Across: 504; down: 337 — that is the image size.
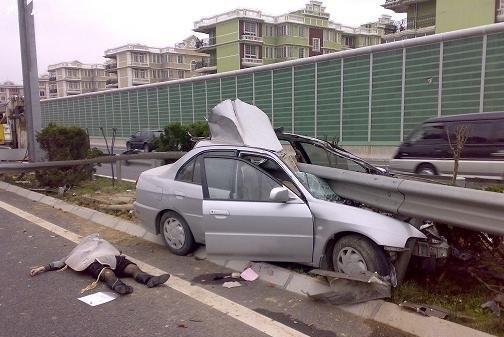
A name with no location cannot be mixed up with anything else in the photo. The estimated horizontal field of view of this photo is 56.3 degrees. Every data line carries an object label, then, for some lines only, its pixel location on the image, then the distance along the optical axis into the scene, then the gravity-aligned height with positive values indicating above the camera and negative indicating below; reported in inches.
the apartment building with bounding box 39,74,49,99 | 5162.4 +296.2
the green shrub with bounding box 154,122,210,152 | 462.3 -26.7
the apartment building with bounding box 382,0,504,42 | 1583.4 +342.9
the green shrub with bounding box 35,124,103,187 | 454.6 -39.6
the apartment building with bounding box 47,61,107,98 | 4926.2 +358.3
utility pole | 552.7 +51.1
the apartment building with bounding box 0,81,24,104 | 2787.9 +153.8
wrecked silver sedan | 177.5 -42.7
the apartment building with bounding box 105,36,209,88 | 4010.8 +415.6
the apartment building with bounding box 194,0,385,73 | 3063.5 +497.5
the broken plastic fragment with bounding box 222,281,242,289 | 196.4 -73.0
